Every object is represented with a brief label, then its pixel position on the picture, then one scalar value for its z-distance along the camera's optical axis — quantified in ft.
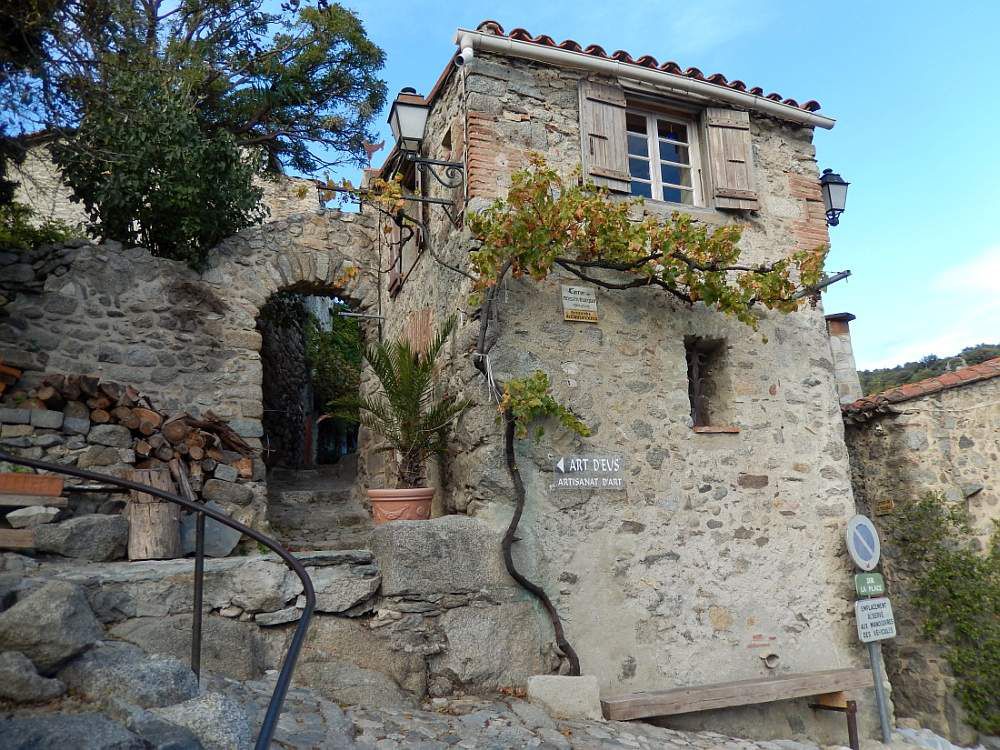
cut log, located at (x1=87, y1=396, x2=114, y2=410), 17.66
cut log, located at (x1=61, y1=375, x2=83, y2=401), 17.57
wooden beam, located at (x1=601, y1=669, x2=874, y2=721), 15.66
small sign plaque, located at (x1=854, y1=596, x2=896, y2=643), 19.19
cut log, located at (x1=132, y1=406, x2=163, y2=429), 17.72
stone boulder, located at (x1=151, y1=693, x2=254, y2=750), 9.01
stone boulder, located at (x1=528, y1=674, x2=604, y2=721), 14.98
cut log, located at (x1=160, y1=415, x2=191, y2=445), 17.99
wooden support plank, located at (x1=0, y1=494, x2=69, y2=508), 13.93
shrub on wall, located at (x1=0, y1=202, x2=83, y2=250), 24.07
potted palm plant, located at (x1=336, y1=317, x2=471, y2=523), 17.88
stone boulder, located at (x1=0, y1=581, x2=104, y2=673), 9.75
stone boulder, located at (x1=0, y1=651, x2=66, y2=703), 9.14
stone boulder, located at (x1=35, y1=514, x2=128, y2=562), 13.87
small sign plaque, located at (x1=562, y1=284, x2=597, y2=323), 18.67
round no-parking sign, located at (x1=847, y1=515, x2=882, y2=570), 19.43
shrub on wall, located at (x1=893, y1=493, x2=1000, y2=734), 21.66
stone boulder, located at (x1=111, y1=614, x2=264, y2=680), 12.59
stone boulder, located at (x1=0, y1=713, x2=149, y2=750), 7.91
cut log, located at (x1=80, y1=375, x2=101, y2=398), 17.62
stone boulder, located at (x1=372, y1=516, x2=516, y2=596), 15.56
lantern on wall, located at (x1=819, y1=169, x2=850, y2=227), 23.70
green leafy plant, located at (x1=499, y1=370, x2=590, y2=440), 16.60
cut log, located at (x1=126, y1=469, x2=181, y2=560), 14.75
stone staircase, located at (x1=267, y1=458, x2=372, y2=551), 20.96
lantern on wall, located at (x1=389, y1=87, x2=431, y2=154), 20.49
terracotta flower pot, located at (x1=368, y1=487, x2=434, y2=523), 16.94
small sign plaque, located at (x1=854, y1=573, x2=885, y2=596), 19.56
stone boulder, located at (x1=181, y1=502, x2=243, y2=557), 15.94
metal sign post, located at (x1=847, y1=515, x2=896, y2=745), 19.08
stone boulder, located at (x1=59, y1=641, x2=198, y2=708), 9.46
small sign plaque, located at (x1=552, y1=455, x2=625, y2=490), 17.56
